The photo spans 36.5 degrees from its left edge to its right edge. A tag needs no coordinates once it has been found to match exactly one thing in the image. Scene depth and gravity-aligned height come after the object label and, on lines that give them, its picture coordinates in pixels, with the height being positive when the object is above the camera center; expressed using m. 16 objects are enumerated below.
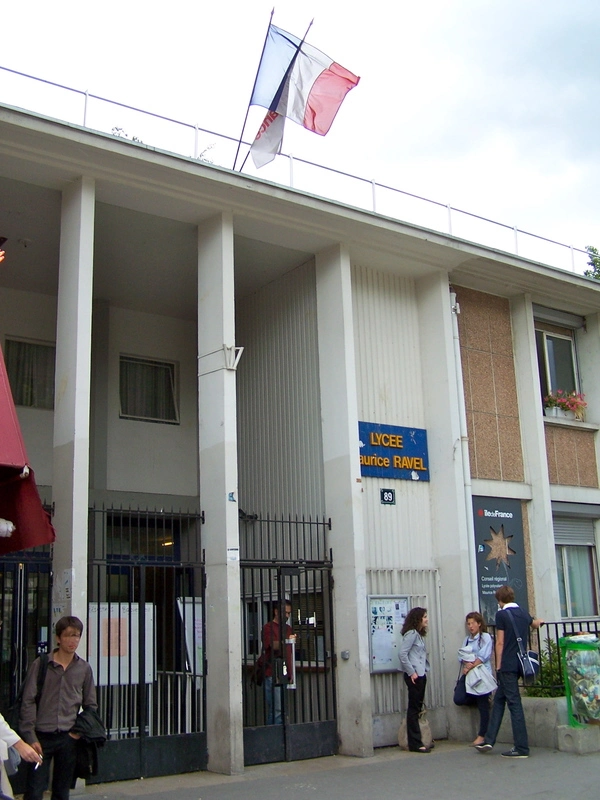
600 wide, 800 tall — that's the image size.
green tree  25.99 +9.62
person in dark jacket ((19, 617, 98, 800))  6.95 -0.61
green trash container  10.88 -0.84
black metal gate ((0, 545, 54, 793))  9.27 +0.07
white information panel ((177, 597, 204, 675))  10.88 -0.12
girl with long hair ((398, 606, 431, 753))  11.20 -0.62
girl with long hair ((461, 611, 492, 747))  11.27 -0.41
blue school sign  12.70 +2.30
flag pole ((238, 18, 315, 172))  12.31 +7.00
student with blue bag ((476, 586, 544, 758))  10.30 -0.61
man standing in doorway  11.11 -0.54
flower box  15.38 +3.42
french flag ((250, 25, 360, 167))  12.35 +7.09
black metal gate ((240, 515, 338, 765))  10.95 -0.47
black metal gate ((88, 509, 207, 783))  9.83 -0.57
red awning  6.70 +1.00
